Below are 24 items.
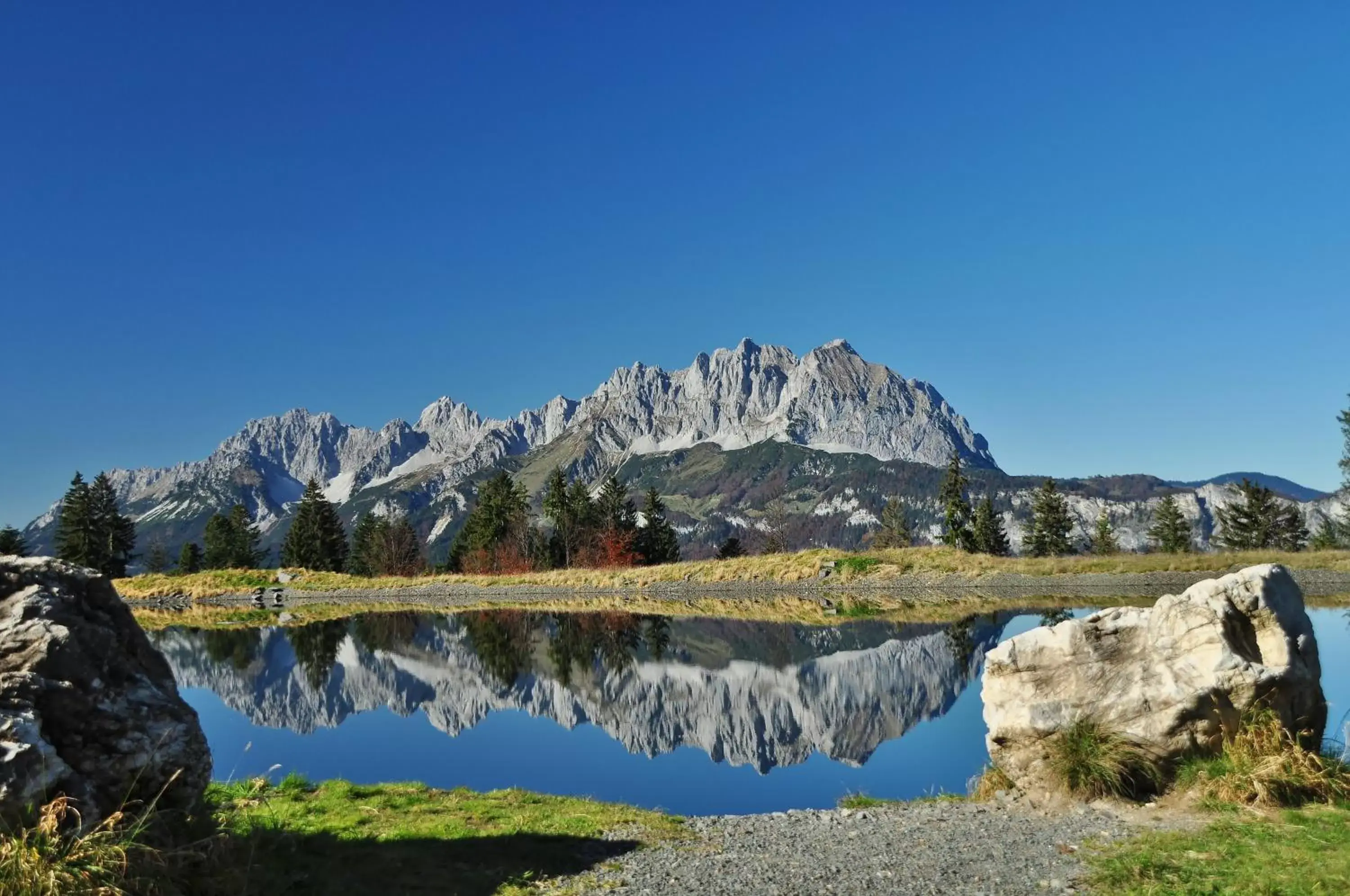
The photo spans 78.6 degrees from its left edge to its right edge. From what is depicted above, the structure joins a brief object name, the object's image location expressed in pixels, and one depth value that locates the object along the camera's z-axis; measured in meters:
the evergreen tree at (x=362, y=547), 108.19
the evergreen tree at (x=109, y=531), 90.69
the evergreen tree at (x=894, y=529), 105.25
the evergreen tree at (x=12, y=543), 80.69
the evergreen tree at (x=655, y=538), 93.69
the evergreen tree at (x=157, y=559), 129.00
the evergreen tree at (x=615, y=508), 95.00
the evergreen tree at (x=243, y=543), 103.94
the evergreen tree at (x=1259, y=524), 79.81
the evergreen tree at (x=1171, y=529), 87.56
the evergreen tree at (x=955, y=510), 84.06
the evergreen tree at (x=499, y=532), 93.25
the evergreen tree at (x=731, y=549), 94.88
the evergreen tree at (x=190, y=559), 106.38
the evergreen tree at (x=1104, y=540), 89.88
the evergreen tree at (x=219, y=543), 104.00
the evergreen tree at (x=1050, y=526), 88.56
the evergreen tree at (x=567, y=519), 92.69
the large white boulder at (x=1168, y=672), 11.13
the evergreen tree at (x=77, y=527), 88.56
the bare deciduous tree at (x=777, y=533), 103.69
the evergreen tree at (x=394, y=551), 100.12
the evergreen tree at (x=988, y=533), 89.12
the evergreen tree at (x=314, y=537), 97.06
